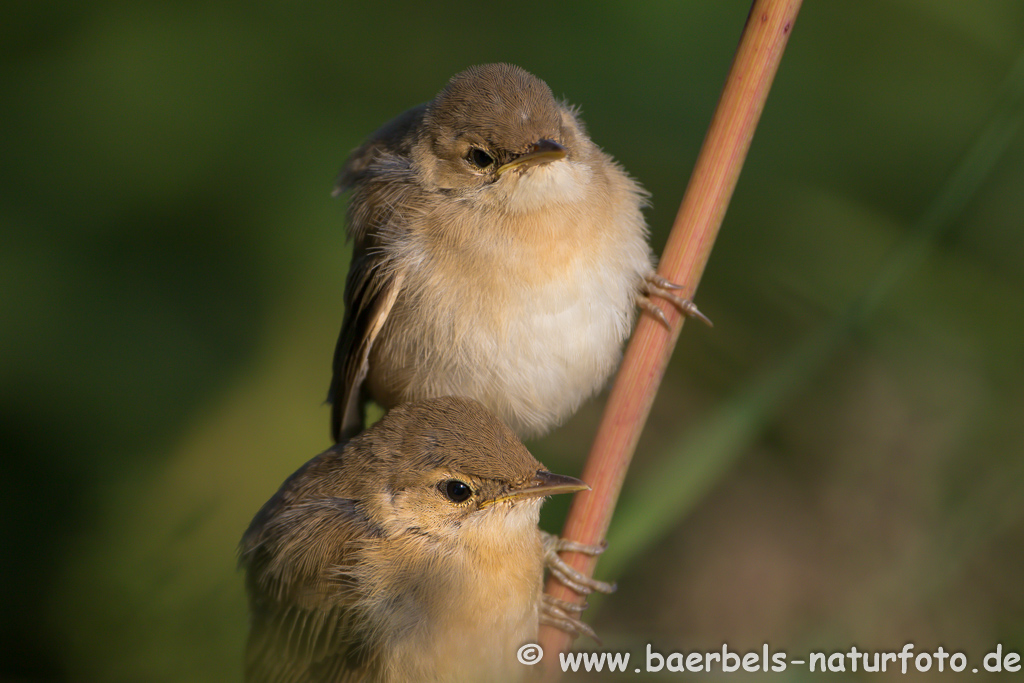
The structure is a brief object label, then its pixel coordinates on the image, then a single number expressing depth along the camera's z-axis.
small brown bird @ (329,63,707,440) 1.99
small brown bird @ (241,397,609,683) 1.98
